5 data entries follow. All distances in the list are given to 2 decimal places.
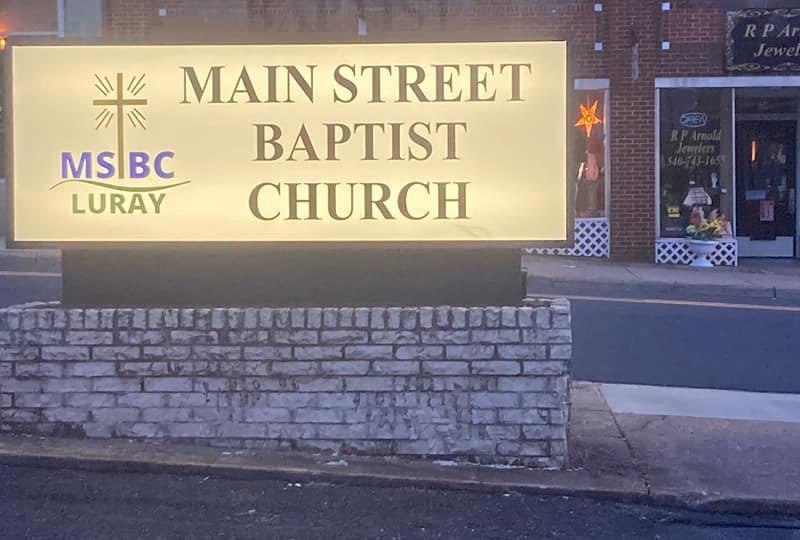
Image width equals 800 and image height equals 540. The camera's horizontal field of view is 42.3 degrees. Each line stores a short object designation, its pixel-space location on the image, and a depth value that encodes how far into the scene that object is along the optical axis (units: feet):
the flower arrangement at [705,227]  59.98
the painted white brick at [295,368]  19.89
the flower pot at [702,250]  59.47
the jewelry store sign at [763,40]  58.65
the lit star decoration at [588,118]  60.75
